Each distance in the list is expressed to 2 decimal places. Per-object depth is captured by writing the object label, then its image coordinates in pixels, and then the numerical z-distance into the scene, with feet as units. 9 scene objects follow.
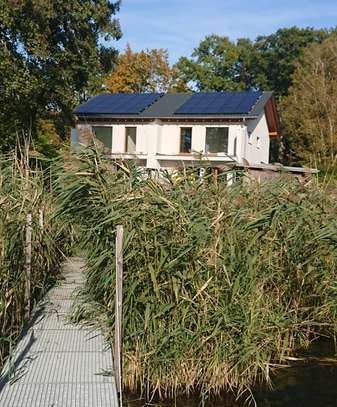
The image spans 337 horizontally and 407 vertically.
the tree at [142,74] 111.14
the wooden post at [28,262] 17.79
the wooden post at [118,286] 14.12
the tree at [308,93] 73.74
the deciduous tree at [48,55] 53.03
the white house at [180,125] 76.64
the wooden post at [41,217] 20.15
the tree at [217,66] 125.90
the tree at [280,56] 136.67
